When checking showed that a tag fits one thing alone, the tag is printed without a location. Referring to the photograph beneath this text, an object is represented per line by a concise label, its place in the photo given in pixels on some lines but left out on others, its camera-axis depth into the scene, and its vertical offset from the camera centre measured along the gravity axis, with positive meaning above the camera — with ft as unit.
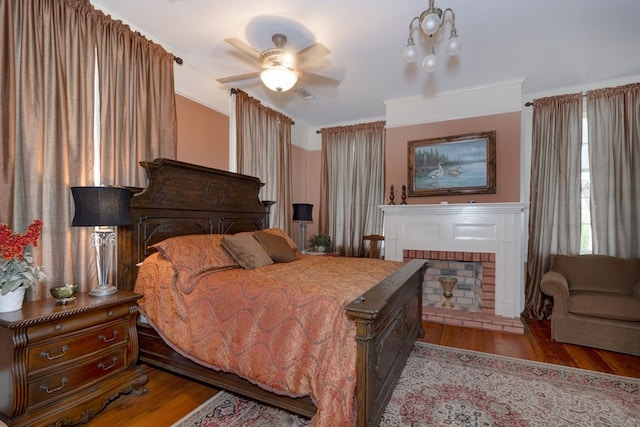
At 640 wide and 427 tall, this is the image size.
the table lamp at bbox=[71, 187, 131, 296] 6.87 -0.02
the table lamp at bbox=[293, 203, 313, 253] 15.75 +0.01
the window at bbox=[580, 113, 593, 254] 12.97 +0.74
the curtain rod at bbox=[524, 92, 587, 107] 13.80 +4.90
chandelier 6.31 +3.87
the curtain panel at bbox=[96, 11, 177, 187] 8.39 +3.27
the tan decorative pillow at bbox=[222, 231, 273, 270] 8.86 -1.16
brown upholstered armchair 9.81 -2.97
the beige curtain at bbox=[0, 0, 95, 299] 6.57 +2.12
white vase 5.67 -1.66
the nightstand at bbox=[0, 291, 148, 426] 5.33 -2.90
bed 5.27 -1.63
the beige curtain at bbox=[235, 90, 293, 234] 13.55 +2.99
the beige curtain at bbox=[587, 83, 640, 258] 12.01 +1.77
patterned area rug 6.49 -4.43
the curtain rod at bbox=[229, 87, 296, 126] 12.97 +5.14
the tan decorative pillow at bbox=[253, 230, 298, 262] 9.98 -1.16
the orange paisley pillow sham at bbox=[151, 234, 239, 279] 7.72 -1.12
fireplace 12.39 -1.57
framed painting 13.37 +2.16
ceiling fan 8.19 +4.29
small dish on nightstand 6.40 -1.73
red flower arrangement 5.56 -0.93
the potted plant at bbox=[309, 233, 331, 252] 16.69 -1.63
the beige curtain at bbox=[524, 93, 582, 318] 12.98 +1.09
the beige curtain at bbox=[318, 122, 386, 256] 16.72 +1.60
